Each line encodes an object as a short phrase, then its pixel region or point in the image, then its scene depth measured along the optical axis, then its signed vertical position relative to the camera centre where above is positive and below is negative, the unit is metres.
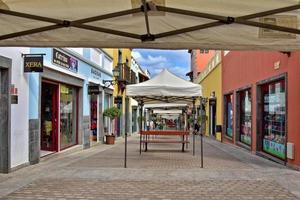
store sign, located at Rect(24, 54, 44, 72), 7.67 +1.06
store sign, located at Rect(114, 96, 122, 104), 16.64 +0.39
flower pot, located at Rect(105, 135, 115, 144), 15.08 -1.49
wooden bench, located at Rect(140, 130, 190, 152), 11.51 -0.92
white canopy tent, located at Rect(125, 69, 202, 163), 9.94 +0.62
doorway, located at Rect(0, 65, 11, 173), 7.01 -0.31
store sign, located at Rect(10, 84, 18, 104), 7.19 +0.30
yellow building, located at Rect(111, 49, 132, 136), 18.86 +1.15
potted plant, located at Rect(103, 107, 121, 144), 14.84 -0.30
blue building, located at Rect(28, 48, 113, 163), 8.48 +0.21
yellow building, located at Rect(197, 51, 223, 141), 18.30 +1.10
